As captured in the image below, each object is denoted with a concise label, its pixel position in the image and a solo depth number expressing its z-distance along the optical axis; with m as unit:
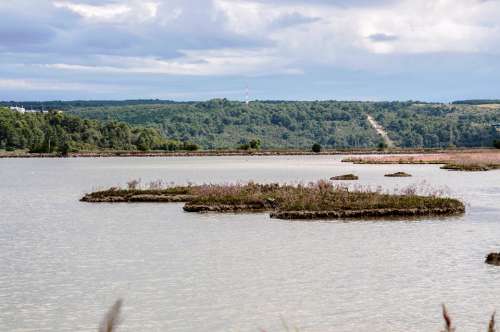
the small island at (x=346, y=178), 169.12
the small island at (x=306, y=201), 95.56
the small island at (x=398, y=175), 191.47
